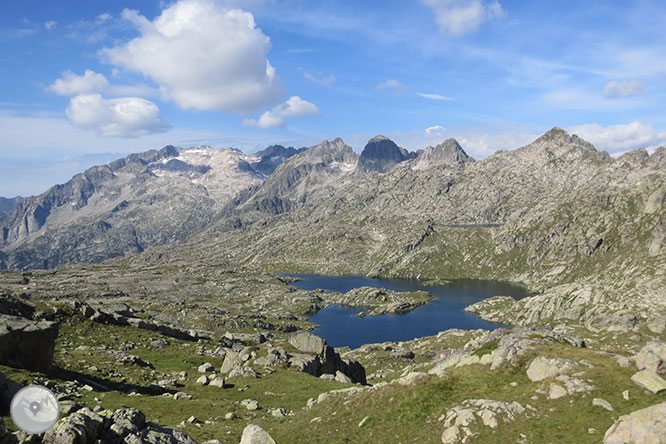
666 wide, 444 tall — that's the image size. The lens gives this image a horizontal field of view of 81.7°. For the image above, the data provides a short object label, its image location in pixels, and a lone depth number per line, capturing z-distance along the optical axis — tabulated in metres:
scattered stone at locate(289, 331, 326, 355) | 80.25
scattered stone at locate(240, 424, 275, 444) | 25.67
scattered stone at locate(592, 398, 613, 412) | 30.79
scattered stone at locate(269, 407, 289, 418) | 42.44
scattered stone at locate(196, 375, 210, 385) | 55.89
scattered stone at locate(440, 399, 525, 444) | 30.34
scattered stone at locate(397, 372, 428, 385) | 40.31
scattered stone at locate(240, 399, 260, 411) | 45.19
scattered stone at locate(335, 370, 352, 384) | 67.93
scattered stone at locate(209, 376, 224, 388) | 55.22
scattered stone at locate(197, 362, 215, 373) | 65.81
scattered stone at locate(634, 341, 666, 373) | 35.12
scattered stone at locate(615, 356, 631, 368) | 36.56
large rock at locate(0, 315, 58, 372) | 42.12
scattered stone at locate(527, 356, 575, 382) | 37.25
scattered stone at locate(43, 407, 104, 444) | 18.64
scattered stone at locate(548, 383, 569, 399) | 33.69
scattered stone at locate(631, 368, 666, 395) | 32.28
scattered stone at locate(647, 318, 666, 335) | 132.36
